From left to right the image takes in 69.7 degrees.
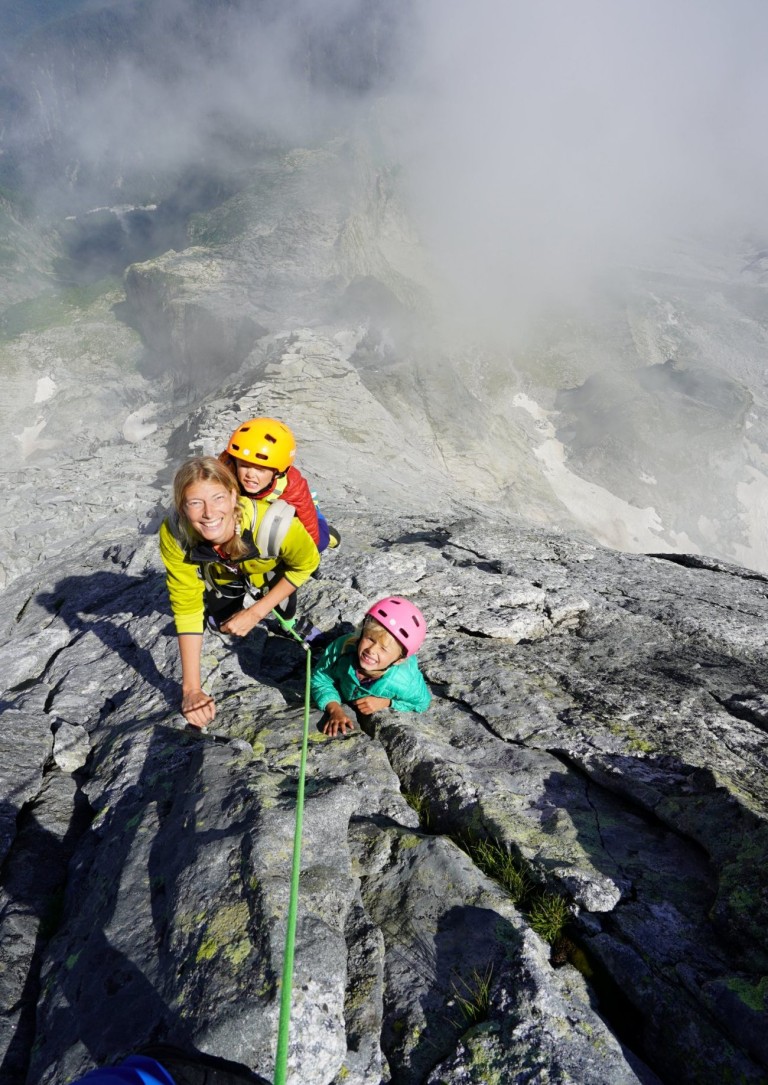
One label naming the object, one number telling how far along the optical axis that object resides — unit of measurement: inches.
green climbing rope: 94.3
